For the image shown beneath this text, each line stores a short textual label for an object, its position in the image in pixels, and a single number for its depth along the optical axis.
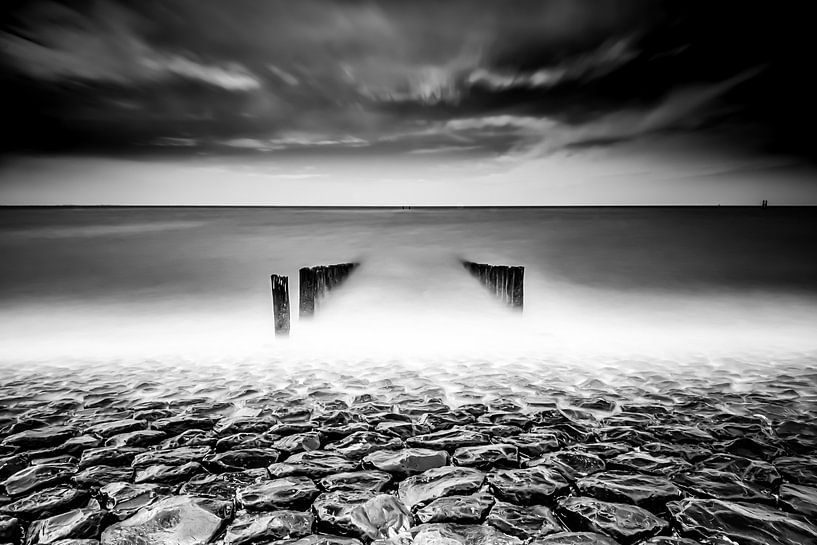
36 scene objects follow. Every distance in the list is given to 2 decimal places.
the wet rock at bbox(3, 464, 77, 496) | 2.63
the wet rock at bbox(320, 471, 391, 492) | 2.72
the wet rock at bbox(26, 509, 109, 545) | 2.24
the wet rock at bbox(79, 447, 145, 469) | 2.96
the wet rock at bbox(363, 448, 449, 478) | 2.93
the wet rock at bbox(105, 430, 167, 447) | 3.23
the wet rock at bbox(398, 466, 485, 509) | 2.64
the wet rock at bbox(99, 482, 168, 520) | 2.48
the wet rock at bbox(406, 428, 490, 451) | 3.25
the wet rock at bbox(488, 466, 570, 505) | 2.62
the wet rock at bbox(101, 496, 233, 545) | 2.26
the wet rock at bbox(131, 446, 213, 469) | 2.97
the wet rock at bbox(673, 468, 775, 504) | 2.59
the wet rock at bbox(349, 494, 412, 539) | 2.35
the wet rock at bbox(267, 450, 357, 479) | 2.88
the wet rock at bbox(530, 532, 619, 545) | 2.25
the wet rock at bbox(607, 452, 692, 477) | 2.89
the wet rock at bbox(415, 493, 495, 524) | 2.44
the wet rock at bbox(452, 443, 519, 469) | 2.98
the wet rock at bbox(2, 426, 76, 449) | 3.21
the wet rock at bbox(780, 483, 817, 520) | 2.47
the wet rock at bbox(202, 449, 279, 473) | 2.94
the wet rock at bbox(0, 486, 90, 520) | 2.42
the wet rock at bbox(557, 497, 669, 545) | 2.32
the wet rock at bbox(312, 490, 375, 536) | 2.37
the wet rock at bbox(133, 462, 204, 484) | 2.78
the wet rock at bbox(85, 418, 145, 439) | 3.40
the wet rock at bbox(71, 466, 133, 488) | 2.72
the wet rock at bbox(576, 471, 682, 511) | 2.57
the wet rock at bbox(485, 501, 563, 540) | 2.33
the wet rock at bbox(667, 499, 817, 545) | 2.26
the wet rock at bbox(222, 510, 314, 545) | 2.28
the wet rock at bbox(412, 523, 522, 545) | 2.27
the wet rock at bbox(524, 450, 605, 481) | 2.87
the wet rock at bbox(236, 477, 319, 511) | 2.54
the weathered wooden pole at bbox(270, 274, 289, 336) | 6.54
